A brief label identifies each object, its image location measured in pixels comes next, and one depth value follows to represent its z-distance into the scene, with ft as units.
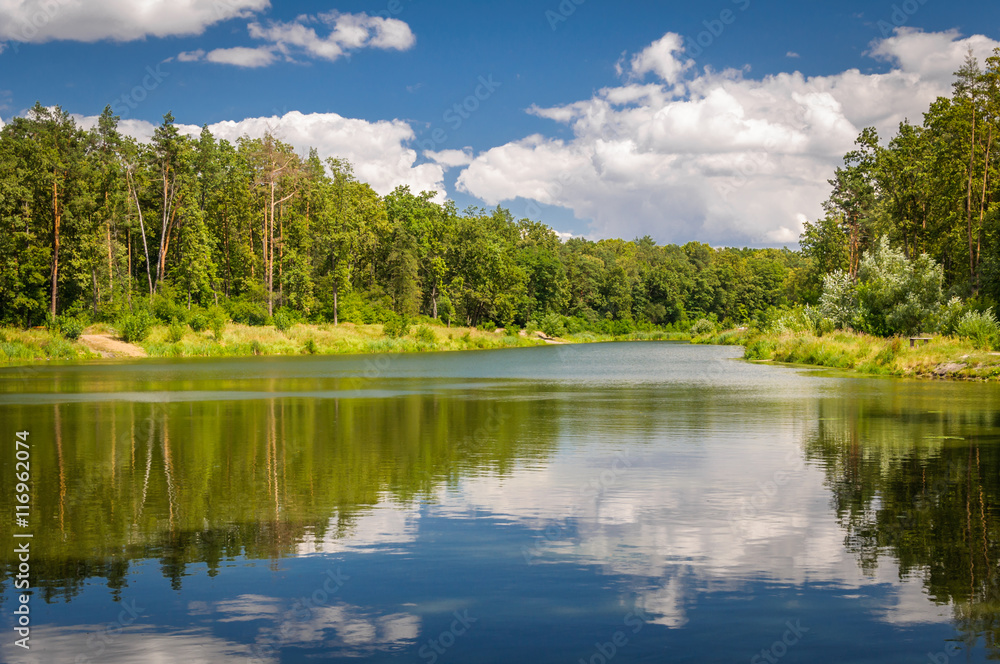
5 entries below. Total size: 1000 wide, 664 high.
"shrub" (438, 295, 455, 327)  350.43
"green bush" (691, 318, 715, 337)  411.13
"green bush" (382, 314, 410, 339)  282.15
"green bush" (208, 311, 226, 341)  227.20
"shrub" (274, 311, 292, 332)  250.37
